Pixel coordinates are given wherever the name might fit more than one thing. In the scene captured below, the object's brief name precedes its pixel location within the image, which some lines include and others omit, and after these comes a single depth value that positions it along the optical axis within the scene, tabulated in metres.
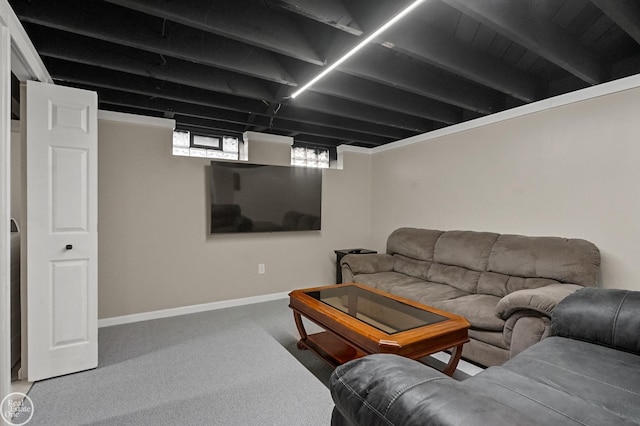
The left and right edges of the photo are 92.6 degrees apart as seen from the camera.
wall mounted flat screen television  3.70
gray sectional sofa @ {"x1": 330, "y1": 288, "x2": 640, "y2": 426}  0.80
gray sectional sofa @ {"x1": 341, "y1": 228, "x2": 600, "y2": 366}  2.08
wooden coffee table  1.83
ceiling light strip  1.50
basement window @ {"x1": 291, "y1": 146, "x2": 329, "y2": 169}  4.66
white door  2.15
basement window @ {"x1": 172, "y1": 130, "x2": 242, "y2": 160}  3.84
